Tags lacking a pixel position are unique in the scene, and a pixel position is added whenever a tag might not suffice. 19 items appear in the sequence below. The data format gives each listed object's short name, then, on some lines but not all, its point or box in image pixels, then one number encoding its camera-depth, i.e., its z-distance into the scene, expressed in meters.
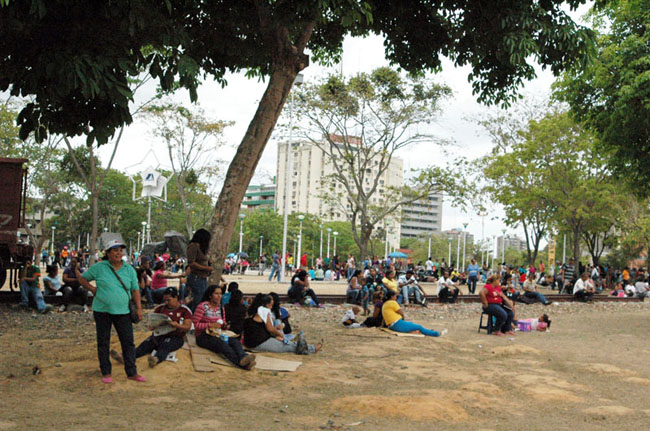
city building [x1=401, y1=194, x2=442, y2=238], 163.46
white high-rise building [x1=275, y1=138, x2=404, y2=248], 107.56
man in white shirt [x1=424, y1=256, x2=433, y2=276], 40.86
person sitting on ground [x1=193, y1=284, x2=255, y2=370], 8.59
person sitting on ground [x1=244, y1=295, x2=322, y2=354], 9.82
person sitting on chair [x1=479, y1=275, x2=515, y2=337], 14.25
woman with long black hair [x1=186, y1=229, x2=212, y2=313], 10.12
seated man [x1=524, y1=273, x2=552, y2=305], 23.17
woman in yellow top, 13.01
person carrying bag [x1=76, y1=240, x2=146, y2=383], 7.34
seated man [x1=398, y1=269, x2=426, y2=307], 20.32
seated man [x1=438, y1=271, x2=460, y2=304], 22.52
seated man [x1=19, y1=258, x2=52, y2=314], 14.31
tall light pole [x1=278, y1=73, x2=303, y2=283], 29.78
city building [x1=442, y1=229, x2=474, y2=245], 128.25
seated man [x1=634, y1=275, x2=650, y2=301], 30.28
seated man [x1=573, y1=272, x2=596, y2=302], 25.67
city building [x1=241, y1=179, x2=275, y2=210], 143.35
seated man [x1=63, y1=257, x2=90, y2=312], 14.99
